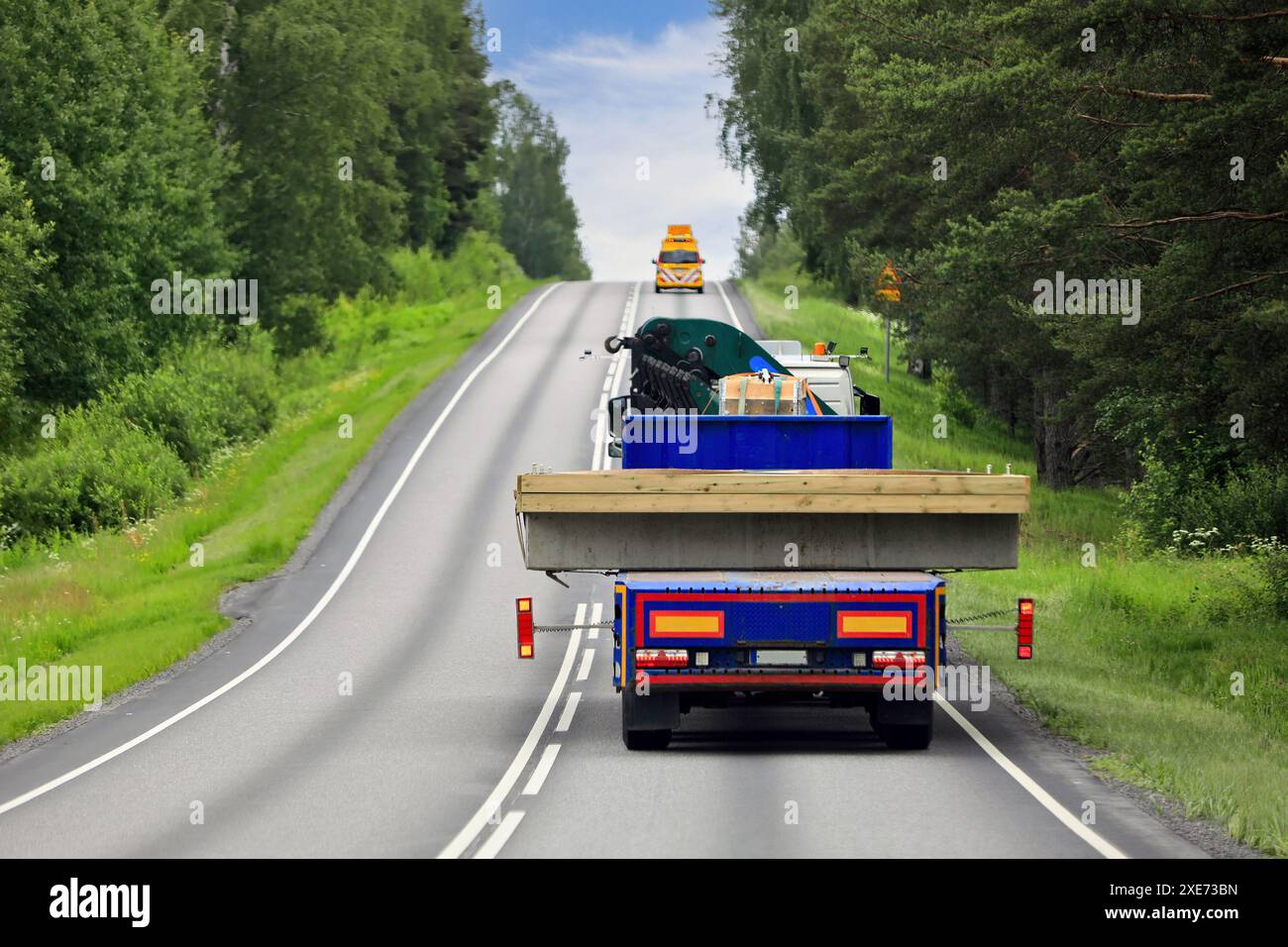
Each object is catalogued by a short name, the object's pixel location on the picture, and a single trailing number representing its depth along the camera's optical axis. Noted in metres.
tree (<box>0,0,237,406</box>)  39.12
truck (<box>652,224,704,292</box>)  67.12
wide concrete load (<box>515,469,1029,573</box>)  14.58
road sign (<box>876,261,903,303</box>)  37.76
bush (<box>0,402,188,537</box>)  37.16
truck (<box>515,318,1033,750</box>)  13.88
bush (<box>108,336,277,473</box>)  42.25
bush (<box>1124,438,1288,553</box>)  29.41
